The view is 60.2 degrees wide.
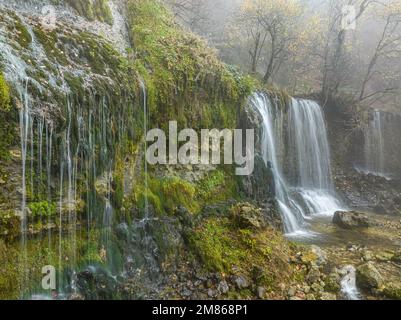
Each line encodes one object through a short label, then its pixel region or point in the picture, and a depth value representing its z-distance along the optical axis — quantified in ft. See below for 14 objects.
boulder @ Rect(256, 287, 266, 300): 21.42
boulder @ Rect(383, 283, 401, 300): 22.27
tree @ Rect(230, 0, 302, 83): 53.88
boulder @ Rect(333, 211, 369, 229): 37.09
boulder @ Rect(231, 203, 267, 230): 26.81
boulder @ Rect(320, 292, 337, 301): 22.02
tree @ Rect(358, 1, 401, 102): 58.29
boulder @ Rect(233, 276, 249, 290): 22.06
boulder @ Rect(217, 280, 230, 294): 21.61
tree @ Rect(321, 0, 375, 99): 58.90
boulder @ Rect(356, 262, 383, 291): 23.15
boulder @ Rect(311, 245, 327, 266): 26.30
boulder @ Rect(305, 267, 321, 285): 23.49
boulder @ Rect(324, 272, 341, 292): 23.06
